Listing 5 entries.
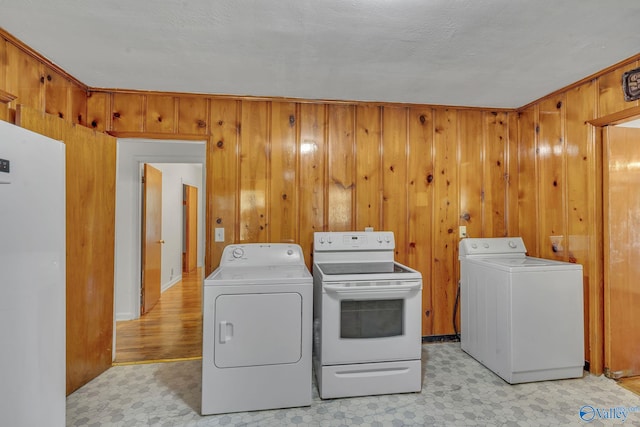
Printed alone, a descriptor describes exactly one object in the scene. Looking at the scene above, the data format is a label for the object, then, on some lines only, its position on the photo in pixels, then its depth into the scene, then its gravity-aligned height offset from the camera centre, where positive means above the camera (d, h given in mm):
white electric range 2066 -803
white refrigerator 1093 -238
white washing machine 2234 -784
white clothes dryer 1906 -793
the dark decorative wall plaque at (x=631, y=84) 2061 +881
